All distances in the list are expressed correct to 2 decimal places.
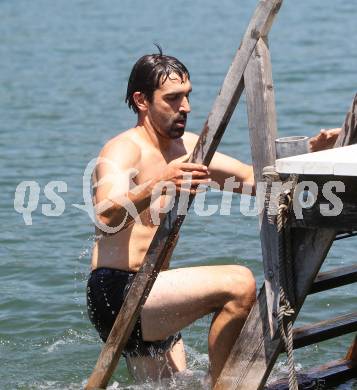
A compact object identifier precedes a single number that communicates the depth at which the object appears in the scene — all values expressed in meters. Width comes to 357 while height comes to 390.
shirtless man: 10.91
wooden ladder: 9.99
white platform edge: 9.39
